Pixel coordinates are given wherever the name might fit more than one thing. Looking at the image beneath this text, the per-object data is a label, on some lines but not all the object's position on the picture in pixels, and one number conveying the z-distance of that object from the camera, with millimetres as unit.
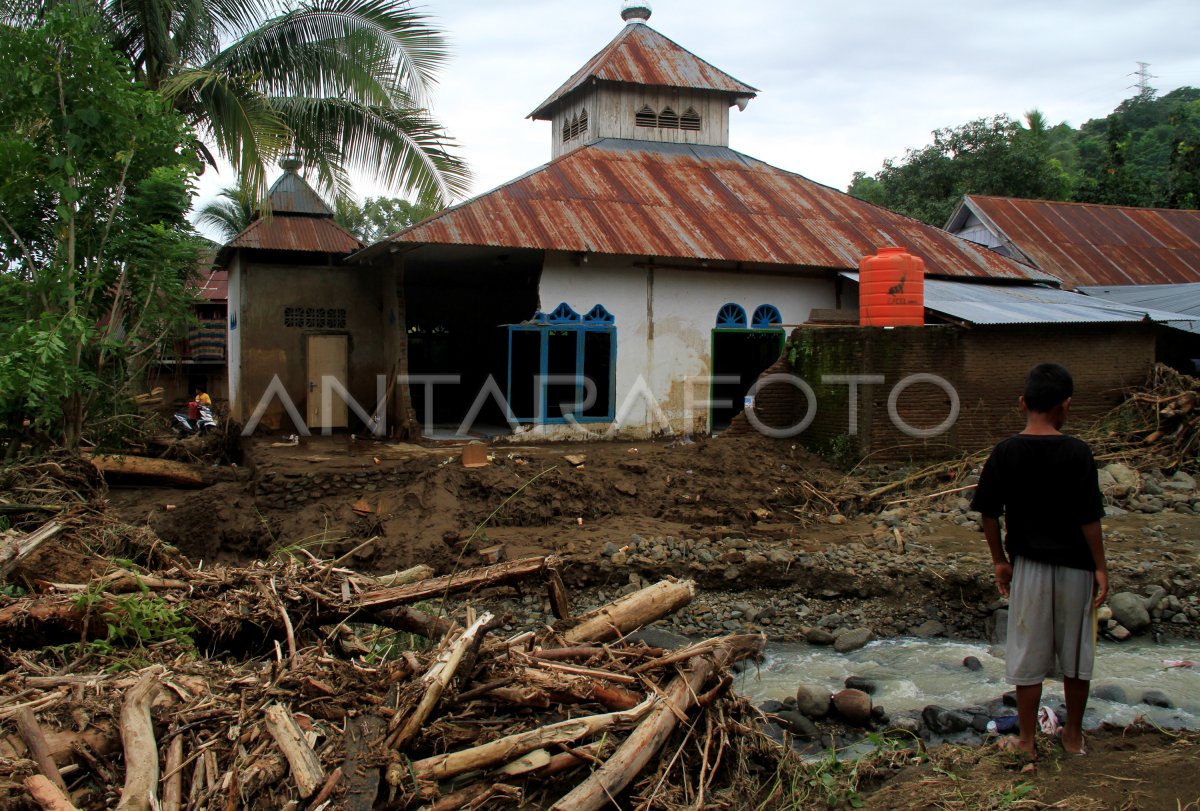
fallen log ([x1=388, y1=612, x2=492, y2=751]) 3424
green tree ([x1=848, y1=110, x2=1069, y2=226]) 27734
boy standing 4113
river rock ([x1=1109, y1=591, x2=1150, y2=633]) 7875
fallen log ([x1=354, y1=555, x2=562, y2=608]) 4656
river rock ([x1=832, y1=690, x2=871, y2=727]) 6184
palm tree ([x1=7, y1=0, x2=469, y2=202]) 13164
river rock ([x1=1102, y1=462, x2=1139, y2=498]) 10797
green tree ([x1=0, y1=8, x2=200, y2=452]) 8711
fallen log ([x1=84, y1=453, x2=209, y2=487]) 11039
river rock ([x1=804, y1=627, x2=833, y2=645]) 8211
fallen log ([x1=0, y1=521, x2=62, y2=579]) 5203
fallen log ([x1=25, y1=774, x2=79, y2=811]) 2930
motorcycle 16752
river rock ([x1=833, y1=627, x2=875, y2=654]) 8062
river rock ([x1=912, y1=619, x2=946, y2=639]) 8352
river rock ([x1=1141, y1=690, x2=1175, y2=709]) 6406
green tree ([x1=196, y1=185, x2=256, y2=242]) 29438
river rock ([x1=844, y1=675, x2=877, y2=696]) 6973
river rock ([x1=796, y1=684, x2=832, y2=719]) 6305
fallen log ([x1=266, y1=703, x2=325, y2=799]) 3119
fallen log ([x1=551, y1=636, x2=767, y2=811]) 3316
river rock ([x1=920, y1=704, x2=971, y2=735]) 6109
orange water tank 12641
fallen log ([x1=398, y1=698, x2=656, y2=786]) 3323
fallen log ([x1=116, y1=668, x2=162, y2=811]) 3053
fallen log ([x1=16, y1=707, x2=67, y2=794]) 3107
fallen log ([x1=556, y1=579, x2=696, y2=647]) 4711
